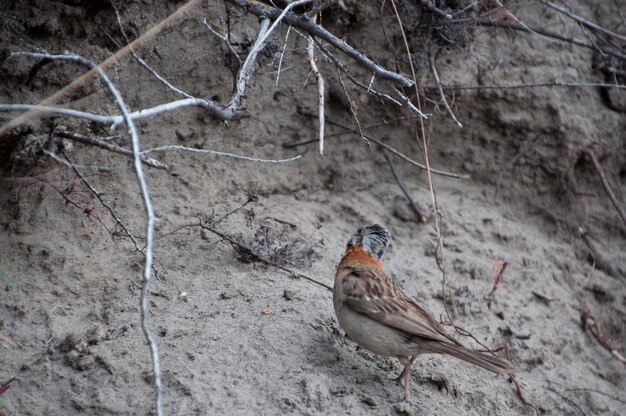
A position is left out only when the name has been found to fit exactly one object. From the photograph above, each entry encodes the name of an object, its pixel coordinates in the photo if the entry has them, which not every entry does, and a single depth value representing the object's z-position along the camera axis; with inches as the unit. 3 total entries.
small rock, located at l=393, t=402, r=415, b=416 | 381.4
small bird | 378.3
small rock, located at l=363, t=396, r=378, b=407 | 379.6
